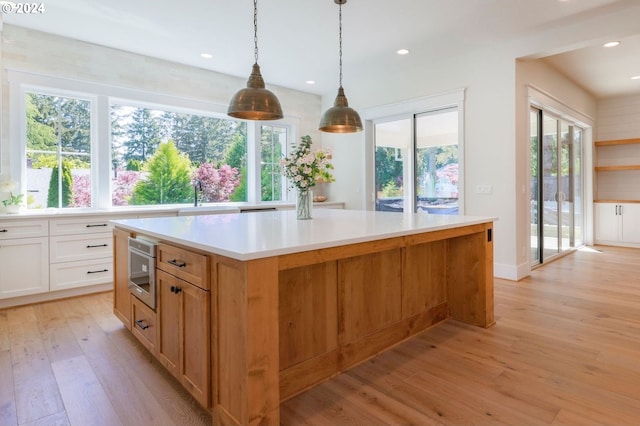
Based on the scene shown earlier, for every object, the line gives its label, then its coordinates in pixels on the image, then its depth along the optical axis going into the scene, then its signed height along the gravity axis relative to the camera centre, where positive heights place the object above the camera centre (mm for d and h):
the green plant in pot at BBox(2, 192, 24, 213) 3544 +99
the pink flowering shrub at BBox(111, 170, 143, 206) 4551 +329
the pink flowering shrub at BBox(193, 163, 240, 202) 5266 +473
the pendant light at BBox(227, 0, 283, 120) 2279 +719
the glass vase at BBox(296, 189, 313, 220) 2830 +43
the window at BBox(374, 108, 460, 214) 4879 +703
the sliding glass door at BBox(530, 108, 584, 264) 4914 +363
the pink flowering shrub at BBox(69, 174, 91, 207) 4203 +265
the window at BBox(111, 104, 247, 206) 4604 +784
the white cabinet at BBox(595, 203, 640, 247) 6398 -286
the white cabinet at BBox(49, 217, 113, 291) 3643 -429
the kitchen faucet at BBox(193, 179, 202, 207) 4938 +330
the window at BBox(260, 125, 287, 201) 5934 +853
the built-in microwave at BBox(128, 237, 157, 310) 2156 -381
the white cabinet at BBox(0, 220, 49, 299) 3387 -444
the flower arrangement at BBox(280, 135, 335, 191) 2715 +351
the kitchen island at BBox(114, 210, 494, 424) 1491 -475
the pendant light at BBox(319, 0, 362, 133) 2851 +755
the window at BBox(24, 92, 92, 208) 3916 +710
